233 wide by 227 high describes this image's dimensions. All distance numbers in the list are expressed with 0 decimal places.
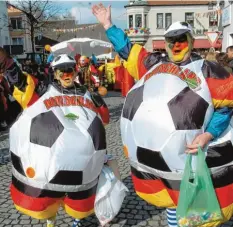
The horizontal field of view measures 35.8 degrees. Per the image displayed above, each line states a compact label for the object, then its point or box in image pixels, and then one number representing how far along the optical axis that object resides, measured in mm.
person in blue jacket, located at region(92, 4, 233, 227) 2121
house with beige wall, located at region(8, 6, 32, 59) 36844
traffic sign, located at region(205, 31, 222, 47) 9961
